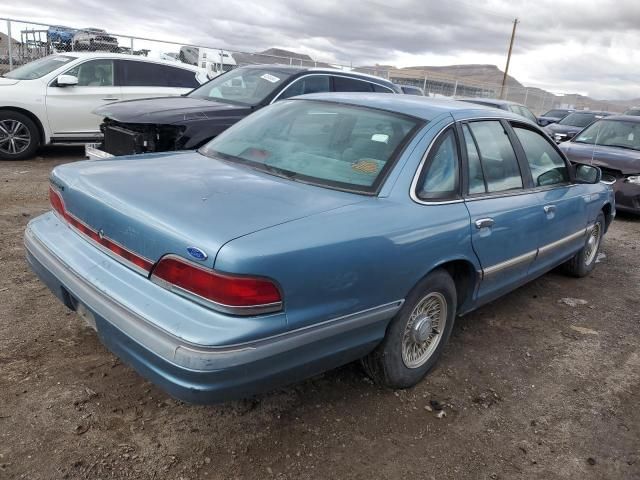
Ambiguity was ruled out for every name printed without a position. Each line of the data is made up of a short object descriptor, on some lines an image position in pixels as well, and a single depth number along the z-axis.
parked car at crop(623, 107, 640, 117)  19.85
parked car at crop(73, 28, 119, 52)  15.06
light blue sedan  2.16
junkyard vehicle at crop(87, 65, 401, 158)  5.75
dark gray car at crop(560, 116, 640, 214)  7.92
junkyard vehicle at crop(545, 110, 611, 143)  14.69
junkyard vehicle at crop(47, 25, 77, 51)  14.10
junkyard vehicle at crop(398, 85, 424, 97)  16.70
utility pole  44.68
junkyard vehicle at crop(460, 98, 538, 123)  14.12
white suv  8.02
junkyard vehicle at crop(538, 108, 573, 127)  21.90
